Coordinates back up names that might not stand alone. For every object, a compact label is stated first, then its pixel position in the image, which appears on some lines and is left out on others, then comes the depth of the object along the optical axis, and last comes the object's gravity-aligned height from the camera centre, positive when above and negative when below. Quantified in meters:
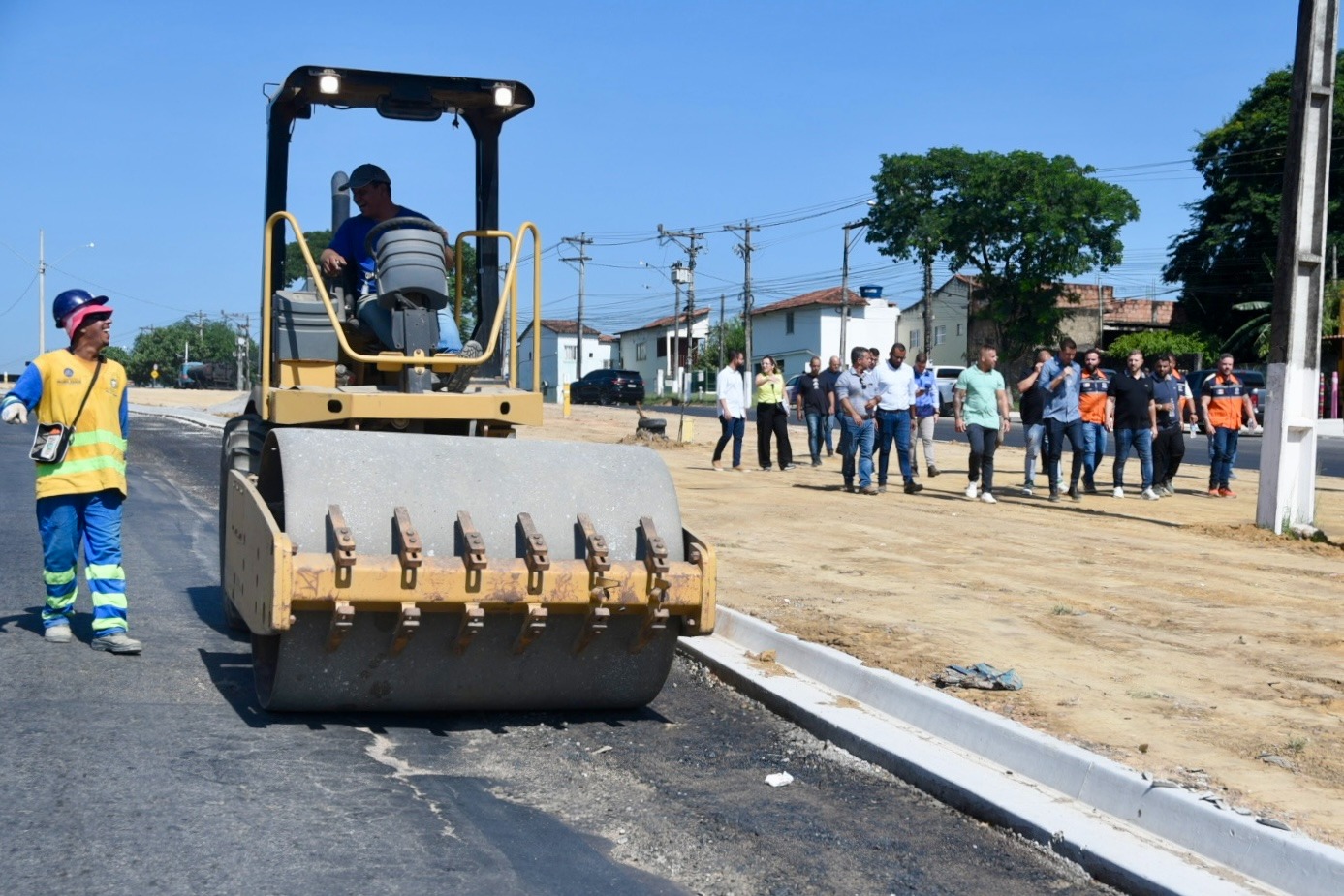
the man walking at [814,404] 21.45 -0.45
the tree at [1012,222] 63.84 +6.83
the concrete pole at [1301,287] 13.57 +0.94
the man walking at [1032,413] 16.92 -0.38
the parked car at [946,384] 47.22 -0.22
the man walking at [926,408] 18.95 -0.40
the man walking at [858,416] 16.83 -0.47
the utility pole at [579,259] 82.75 +6.11
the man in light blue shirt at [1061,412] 16.59 -0.34
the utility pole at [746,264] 71.73 +5.28
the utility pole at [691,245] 74.38 +6.26
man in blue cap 6.90 +0.55
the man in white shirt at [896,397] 16.58 -0.24
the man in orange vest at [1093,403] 16.98 -0.25
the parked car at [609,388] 61.03 -0.91
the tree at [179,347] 140.25 +0.58
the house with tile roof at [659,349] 98.12 +1.32
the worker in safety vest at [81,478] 7.28 -0.63
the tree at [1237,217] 54.88 +6.36
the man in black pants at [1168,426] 17.81 -0.51
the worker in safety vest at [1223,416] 17.55 -0.35
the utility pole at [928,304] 64.18 +3.21
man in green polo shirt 15.76 -0.38
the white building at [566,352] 110.59 +1.09
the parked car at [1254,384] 36.86 +0.06
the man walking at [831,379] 21.31 -0.08
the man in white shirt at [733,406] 20.30 -0.49
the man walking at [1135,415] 17.08 -0.36
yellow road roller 5.59 -0.66
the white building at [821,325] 85.56 +2.80
